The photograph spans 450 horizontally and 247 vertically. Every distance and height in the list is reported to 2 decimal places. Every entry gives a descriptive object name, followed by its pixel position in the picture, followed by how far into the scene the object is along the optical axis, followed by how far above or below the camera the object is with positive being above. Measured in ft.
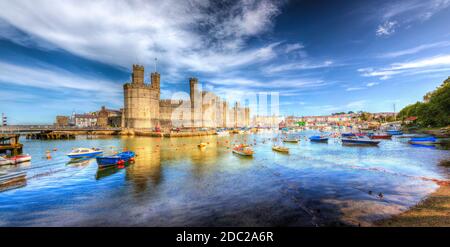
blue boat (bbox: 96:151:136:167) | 63.16 -10.12
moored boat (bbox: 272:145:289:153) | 94.05 -11.85
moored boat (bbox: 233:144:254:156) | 85.87 -11.18
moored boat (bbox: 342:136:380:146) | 118.00 -11.42
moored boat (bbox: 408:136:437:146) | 106.83 -10.58
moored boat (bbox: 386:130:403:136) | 177.58 -9.80
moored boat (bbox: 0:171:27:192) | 44.93 -12.01
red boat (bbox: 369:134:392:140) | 150.41 -10.39
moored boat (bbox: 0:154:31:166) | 66.29 -9.87
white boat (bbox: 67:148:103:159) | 77.40 -9.52
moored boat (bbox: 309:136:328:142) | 143.23 -10.97
